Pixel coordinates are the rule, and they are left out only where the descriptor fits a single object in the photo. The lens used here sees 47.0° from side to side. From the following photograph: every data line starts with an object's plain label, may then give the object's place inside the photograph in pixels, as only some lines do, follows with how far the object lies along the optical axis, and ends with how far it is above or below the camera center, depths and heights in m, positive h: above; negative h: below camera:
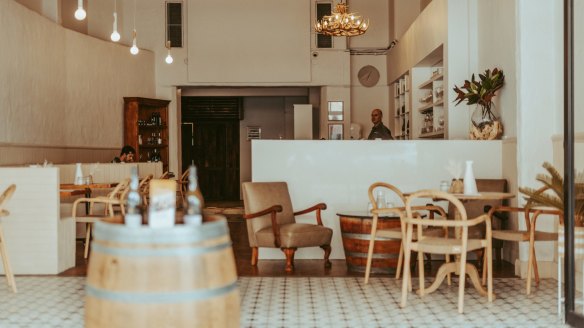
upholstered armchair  6.78 -0.73
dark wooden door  17.58 +0.16
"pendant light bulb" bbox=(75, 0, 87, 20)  7.69 +1.66
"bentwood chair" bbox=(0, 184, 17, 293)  5.44 -0.78
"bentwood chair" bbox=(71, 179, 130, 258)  7.32 -0.60
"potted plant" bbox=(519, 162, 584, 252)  4.57 -0.34
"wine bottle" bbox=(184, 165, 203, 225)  2.93 -0.23
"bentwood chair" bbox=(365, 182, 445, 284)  5.94 -0.70
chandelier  10.91 +2.14
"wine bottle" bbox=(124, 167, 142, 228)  2.91 -0.22
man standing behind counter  9.05 +0.34
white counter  7.67 -0.13
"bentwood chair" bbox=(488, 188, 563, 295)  5.61 -0.70
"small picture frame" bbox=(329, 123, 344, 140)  14.69 +0.59
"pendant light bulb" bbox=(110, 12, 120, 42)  8.90 +1.62
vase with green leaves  7.67 +0.61
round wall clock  14.95 +1.76
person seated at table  11.55 +0.01
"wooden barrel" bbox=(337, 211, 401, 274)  6.51 -0.88
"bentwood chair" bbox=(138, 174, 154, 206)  9.48 -0.45
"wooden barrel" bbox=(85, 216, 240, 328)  2.71 -0.50
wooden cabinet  13.41 +0.60
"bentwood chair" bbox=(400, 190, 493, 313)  4.89 -0.69
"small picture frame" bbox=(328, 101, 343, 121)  14.69 +0.98
